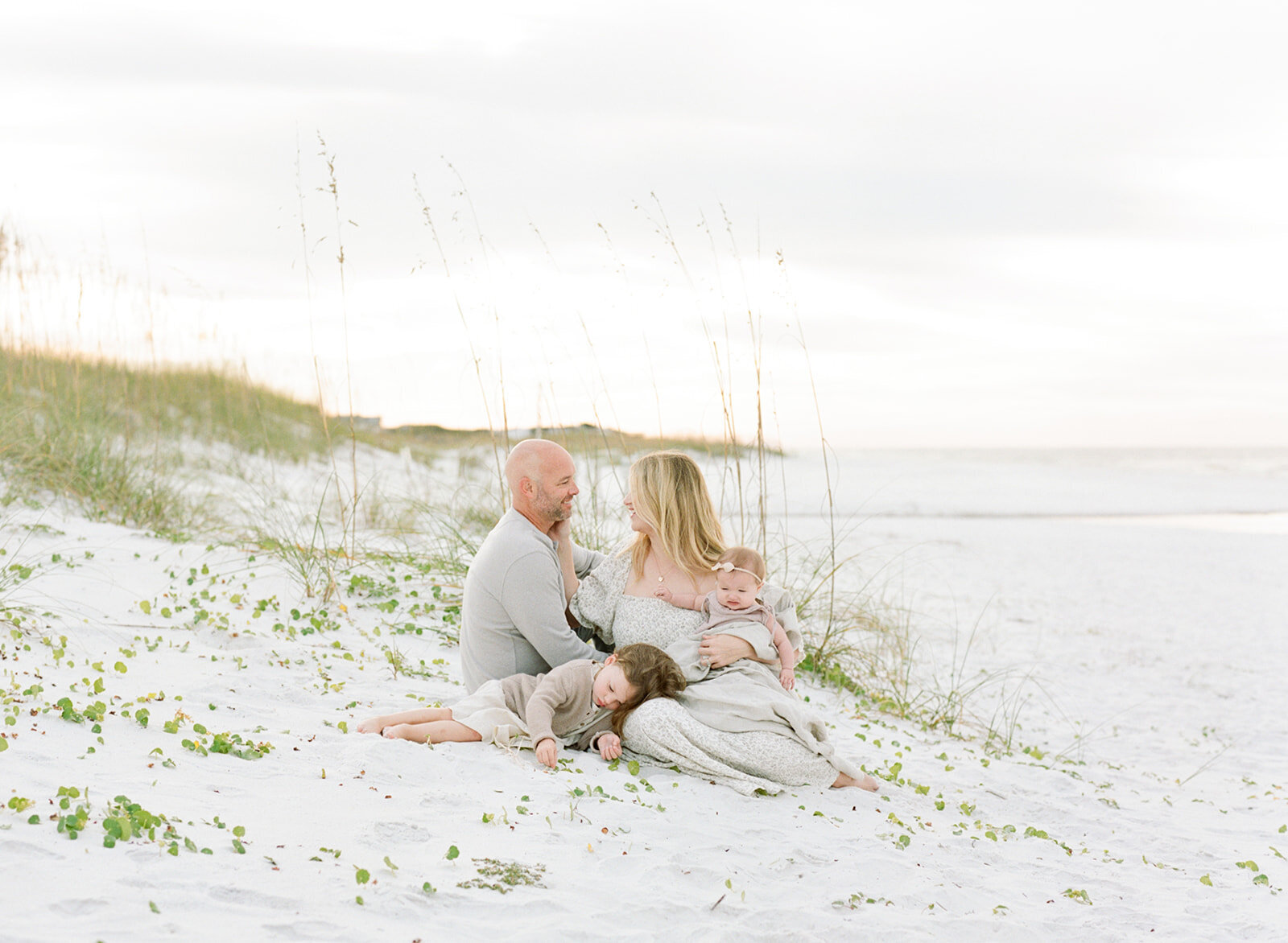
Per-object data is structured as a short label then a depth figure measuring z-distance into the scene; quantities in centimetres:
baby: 395
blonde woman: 374
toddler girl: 368
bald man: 394
